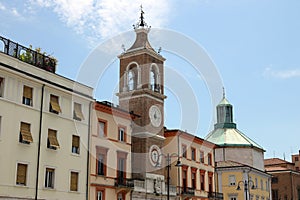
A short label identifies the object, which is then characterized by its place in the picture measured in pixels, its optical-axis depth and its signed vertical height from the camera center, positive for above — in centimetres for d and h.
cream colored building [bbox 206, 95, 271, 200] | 6309 +518
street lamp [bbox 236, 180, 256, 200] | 6193 +166
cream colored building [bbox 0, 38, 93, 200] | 2981 +428
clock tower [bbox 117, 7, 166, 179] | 4466 +947
